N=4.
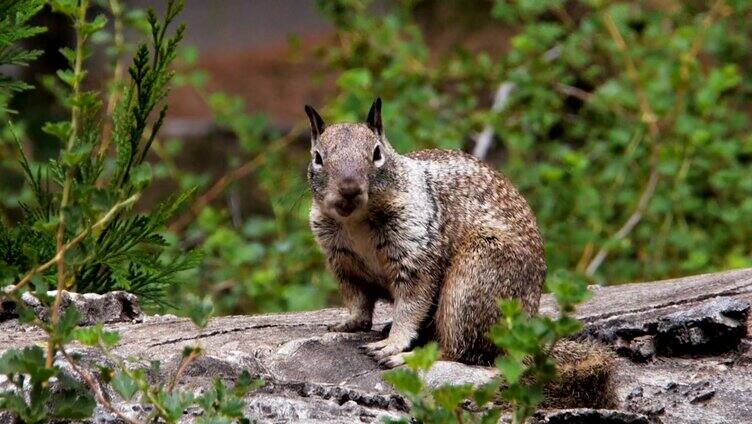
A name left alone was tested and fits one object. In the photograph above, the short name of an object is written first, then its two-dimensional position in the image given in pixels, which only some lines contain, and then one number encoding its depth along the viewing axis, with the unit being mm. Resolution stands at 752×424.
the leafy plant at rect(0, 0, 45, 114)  8047
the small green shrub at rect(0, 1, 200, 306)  7922
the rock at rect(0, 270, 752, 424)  7410
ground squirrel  8328
